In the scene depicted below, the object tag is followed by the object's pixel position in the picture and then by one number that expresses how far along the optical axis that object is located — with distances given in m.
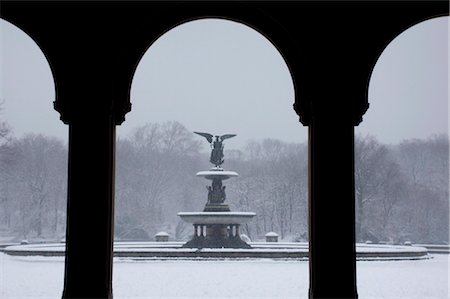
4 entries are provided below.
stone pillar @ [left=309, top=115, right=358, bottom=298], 10.72
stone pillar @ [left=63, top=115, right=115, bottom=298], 10.63
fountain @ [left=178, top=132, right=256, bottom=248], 36.39
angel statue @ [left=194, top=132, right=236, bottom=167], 40.02
